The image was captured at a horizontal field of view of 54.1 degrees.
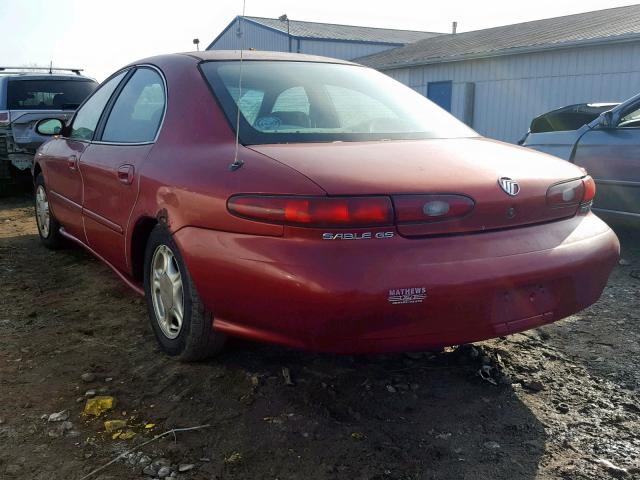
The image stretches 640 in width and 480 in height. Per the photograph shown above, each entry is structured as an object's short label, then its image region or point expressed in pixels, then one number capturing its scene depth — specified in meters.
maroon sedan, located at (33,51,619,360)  2.21
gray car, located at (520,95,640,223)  5.27
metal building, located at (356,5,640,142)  13.56
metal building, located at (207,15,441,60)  30.02
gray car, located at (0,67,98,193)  8.36
